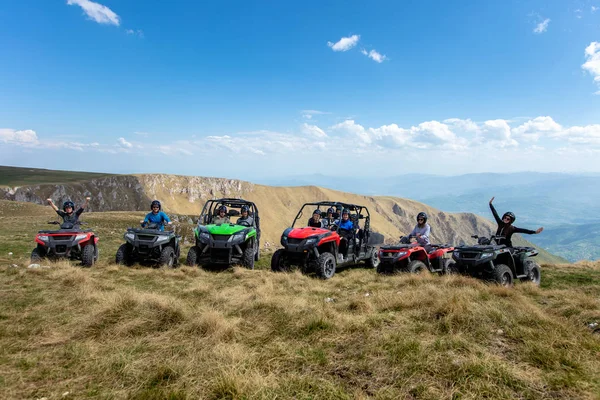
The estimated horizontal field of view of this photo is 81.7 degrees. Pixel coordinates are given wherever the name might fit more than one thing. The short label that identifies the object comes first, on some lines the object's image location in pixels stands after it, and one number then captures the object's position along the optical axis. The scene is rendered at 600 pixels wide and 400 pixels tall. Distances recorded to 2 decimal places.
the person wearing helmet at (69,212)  10.85
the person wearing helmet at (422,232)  10.94
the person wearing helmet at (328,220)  11.82
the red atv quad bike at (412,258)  9.80
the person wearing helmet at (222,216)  12.23
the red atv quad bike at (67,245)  10.20
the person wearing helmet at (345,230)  11.75
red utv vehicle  10.30
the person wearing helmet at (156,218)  11.59
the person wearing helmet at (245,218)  12.39
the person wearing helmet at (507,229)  9.62
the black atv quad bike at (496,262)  8.53
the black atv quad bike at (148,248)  10.67
